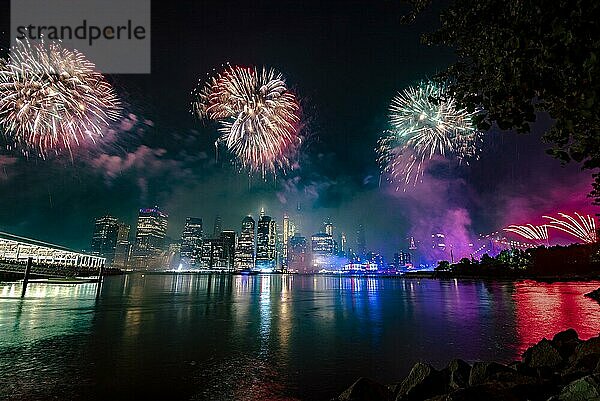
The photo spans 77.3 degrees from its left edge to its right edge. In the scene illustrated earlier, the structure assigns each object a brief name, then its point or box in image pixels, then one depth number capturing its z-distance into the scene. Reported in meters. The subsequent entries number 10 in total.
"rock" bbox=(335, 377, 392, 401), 9.00
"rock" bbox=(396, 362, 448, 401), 9.44
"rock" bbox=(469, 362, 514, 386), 9.78
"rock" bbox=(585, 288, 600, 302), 48.91
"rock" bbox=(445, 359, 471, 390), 9.42
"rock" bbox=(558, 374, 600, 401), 6.24
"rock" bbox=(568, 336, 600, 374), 10.03
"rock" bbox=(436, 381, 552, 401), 7.07
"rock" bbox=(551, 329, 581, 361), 12.91
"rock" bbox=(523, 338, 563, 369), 11.57
